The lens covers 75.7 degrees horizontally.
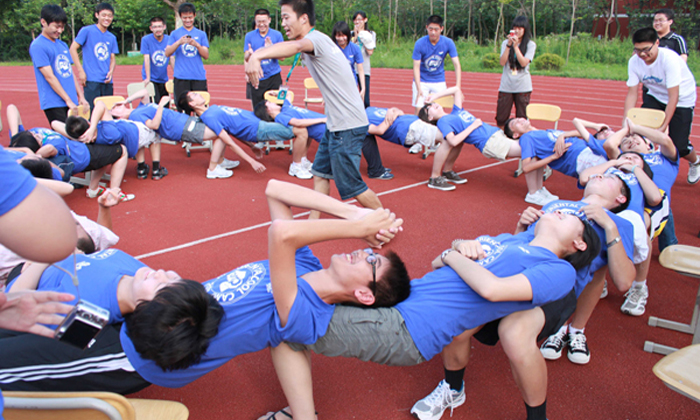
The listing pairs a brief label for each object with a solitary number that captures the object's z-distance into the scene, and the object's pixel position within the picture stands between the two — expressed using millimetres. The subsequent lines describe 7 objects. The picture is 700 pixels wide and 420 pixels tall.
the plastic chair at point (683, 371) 1675
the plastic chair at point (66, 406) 1392
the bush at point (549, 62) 16203
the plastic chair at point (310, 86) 8203
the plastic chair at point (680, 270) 2557
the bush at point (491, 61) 17469
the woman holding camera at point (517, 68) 6461
